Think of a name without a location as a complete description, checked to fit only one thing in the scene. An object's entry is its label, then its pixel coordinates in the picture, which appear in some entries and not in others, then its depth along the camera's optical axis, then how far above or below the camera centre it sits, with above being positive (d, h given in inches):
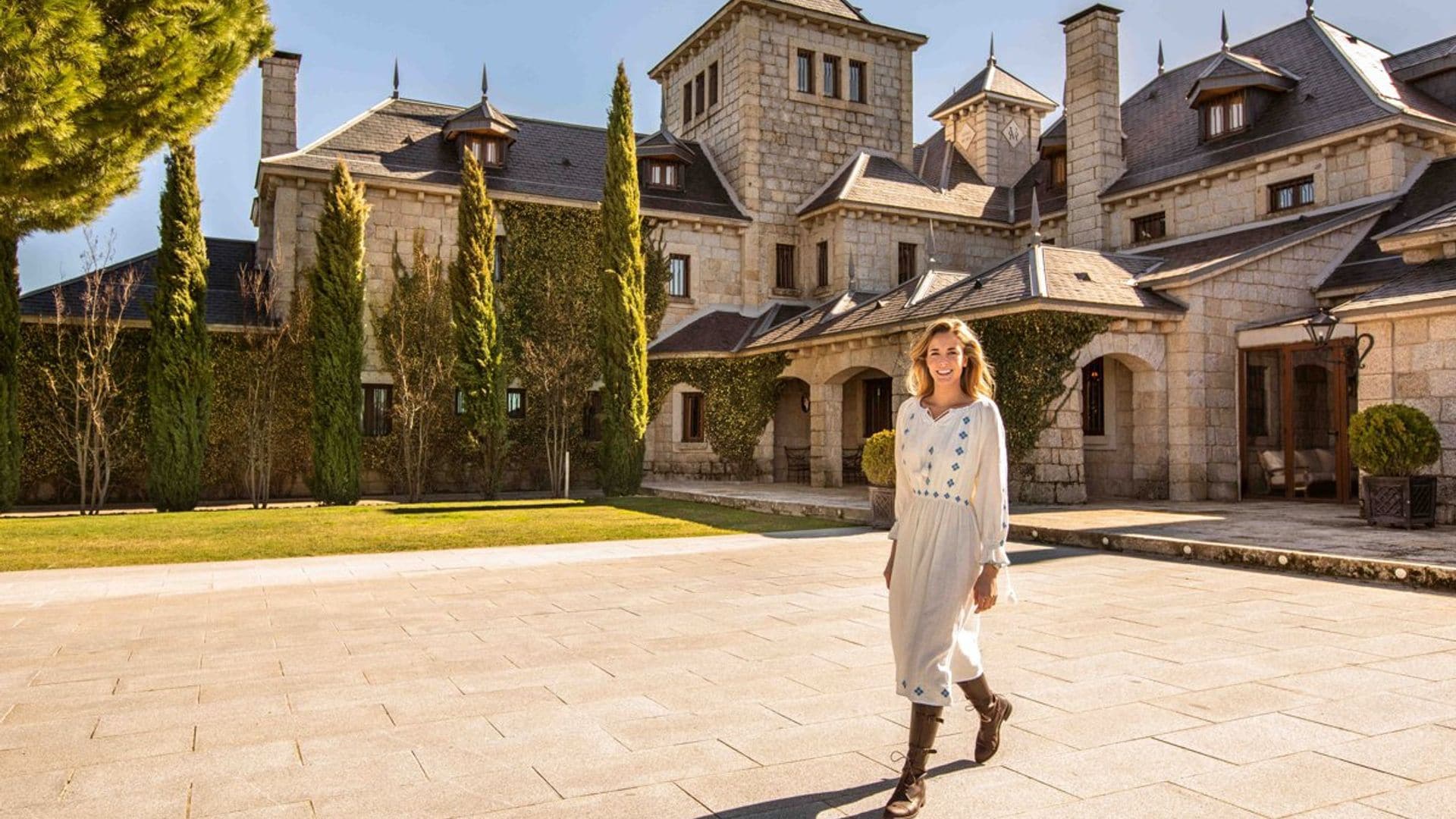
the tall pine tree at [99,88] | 342.0 +133.9
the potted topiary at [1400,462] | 495.5 -11.9
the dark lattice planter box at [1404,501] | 493.0 -31.6
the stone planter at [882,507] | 565.0 -38.2
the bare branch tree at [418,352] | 846.5 +79.2
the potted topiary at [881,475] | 562.3 -20.0
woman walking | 153.3 -15.1
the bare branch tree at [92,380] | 738.8 +49.3
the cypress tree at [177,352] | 759.7 +70.8
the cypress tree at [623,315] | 895.7 +115.0
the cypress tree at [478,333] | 874.1 +96.7
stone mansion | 694.5 +208.3
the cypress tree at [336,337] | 821.2 +88.4
